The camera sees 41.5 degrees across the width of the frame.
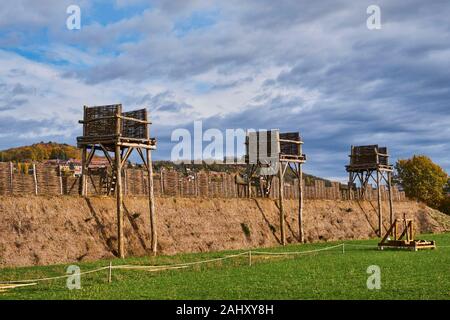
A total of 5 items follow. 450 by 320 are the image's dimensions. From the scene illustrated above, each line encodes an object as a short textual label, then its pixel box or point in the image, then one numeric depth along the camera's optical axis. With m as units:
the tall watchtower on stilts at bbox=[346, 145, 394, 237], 67.06
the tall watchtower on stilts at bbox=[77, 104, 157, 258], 36.50
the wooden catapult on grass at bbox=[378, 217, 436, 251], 42.64
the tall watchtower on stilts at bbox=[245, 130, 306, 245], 51.53
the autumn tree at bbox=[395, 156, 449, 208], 104.50
